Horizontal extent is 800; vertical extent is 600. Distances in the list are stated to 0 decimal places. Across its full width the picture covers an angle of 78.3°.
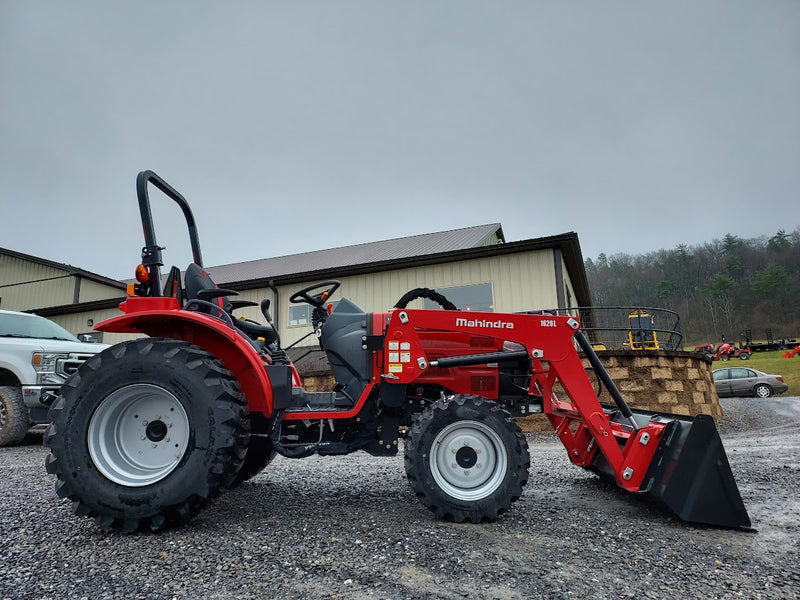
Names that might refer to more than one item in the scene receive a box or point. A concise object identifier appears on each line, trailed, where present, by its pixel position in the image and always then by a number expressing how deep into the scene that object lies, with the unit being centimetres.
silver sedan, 1712
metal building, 1138
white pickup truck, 681
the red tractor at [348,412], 286
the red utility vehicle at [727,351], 3419
